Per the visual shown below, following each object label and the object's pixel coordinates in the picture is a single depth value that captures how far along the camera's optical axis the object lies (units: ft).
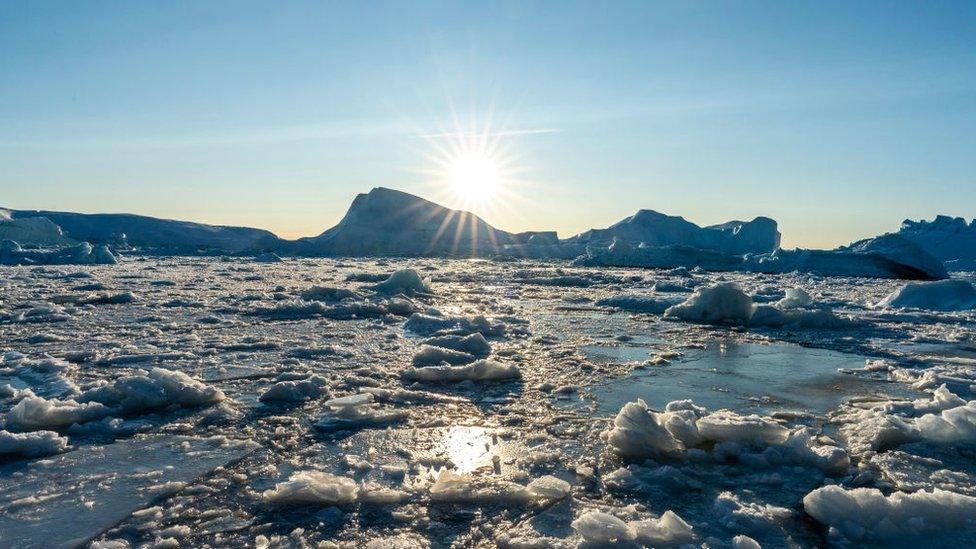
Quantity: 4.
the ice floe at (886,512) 8.10
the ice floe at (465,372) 16.61
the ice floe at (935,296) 40.79
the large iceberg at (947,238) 145.38
